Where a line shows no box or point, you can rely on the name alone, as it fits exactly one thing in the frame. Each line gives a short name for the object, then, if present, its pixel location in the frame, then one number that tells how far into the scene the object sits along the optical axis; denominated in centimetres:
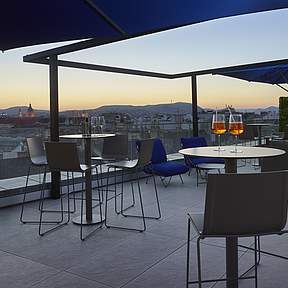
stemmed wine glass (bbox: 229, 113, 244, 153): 291
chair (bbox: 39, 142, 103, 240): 394
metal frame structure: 525
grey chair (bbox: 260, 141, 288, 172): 291
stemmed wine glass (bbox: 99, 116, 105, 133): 507
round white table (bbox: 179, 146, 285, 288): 245
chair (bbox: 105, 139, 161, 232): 433
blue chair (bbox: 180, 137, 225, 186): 657
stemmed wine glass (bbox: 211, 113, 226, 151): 296
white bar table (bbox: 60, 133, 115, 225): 445
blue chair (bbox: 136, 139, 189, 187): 653
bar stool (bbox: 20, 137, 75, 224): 490
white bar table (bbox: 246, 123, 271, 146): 946
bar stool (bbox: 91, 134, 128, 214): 539
